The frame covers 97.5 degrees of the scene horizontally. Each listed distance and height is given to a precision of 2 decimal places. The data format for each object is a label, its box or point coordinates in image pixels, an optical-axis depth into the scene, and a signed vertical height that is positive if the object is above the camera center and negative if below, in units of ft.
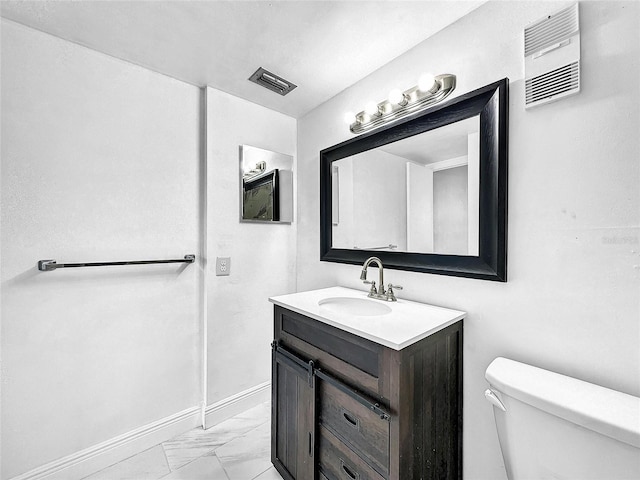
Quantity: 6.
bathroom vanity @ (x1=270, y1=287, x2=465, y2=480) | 3.02 -1.90
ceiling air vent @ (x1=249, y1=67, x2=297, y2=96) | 5.37 +3.16
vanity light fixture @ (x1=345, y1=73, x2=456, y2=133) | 4.09 +2.21
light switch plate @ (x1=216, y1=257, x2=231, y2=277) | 5.97 -0.58
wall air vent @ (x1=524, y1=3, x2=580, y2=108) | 2.98 +2.01
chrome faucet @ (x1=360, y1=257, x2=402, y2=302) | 4.57 -0.83
